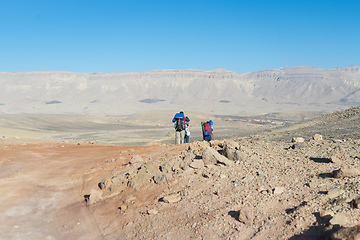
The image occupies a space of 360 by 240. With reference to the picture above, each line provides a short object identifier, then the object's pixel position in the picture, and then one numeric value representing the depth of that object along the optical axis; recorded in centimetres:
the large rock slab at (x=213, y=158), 781
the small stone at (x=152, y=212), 630
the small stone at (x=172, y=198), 661
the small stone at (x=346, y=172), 621
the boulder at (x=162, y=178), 766
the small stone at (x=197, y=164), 788
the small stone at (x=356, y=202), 497
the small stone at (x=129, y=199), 715
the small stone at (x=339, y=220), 469
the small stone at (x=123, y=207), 682
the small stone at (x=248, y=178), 683
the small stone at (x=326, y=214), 491
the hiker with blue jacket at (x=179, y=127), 1393
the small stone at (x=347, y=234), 414
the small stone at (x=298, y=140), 1025
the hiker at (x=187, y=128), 1403
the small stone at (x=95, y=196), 751
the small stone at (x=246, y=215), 531
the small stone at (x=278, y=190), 605
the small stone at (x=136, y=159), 953
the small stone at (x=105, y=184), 821
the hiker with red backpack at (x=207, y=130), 1363
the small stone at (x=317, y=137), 1020
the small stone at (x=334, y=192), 555
